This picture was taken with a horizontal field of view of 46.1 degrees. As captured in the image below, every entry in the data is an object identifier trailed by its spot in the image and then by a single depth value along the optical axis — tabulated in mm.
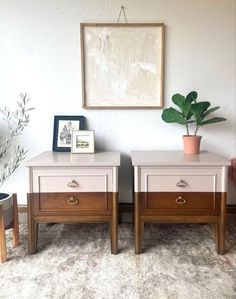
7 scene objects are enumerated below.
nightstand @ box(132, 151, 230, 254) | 1793
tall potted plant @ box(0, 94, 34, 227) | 2262
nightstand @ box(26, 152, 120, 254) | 1796
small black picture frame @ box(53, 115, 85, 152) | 2238
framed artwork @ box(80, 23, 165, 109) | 2166
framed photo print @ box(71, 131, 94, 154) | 2105
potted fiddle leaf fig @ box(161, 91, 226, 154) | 1982
